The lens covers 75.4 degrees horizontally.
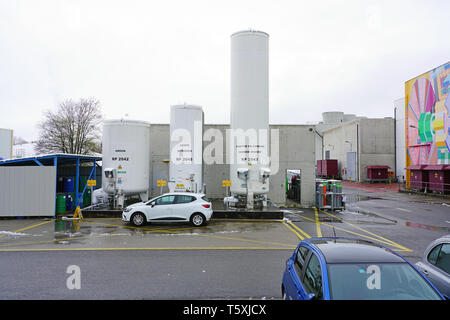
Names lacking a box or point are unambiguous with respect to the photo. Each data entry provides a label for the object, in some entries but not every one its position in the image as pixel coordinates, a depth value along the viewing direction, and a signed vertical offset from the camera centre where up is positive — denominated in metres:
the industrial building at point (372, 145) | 46.59 +4.29
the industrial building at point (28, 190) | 15.12 -1.02
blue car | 3.45 -1.32
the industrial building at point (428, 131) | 27.84 +4.37
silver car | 4.34 -1.51
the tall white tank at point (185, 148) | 16.36 +1.31
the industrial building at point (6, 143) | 55.38 +5.32
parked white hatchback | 12.99 -1.76
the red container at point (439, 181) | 27.23 -0.86
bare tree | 36.25 +5.14
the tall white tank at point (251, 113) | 15.99 +3.25
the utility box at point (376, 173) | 43.31 -0.20
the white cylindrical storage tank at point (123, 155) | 16.22 +0.89
